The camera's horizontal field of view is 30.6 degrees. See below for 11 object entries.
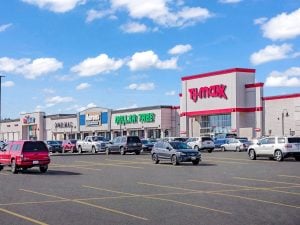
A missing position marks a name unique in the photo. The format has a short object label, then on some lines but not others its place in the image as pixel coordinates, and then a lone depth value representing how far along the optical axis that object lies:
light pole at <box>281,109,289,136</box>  67.82
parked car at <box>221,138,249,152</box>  54.19
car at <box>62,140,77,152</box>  61.88
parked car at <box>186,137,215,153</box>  53.84
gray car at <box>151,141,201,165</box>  33.00
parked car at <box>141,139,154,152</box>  56.25
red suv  27.59
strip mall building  69.44
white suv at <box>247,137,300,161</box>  35.28
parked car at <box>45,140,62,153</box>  62.42
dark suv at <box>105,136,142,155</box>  50.34
